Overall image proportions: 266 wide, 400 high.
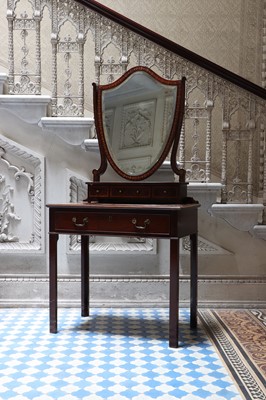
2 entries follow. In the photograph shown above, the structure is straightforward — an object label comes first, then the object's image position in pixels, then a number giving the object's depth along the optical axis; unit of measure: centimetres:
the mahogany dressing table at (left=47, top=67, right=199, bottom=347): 326
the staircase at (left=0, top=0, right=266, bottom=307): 418
